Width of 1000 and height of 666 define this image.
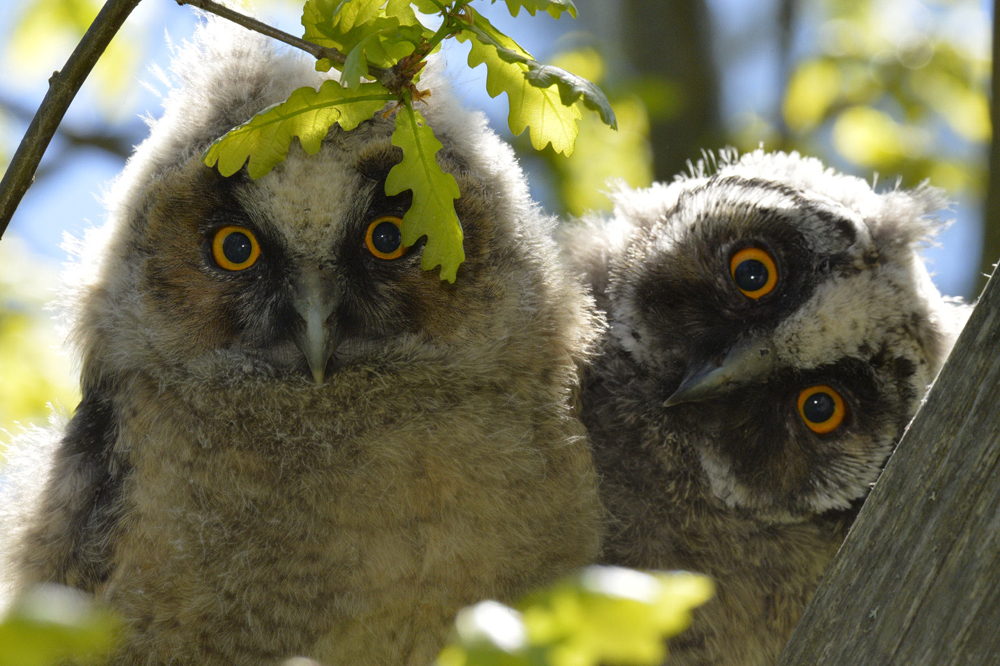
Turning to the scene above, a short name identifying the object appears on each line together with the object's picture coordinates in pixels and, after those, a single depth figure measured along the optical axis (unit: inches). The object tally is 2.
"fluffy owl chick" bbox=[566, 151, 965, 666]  117.0
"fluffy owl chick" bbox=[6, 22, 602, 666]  115.7
